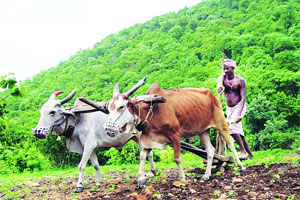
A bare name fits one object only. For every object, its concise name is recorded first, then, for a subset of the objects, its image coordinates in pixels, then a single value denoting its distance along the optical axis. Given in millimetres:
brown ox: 5965
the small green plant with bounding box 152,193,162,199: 5496
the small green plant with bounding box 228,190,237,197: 5362
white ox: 7398
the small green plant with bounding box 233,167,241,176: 6831
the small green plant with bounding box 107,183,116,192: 6965
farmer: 7914
